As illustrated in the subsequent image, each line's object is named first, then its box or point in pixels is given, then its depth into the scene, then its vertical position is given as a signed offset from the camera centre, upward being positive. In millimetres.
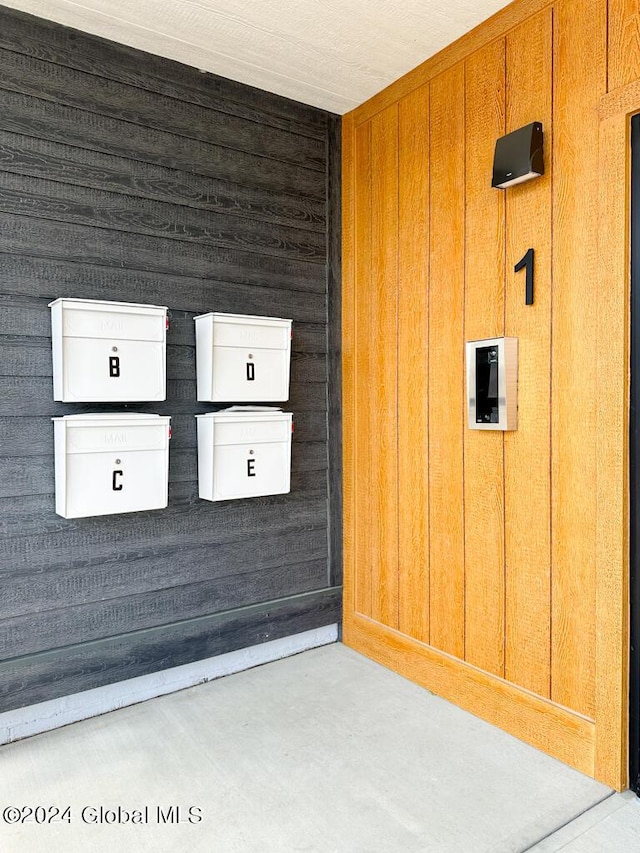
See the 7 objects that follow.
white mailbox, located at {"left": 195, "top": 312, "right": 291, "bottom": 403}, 2439 +259
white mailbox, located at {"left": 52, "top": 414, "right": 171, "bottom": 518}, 2125 -144
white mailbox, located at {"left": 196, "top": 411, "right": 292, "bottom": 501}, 2459 -131
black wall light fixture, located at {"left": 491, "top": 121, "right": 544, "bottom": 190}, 2053 +888
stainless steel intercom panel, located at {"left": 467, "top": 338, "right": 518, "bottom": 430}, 2182 +136
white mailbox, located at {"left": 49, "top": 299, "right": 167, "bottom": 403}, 2133 +252
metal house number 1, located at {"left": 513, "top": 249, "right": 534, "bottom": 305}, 2113 +500
